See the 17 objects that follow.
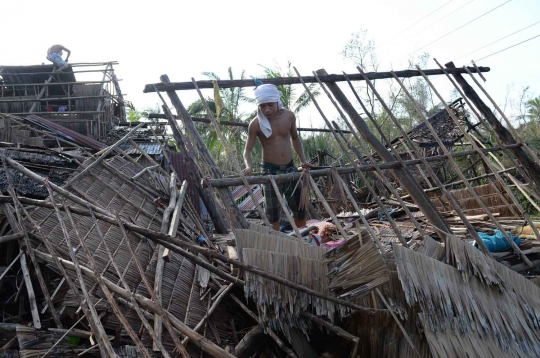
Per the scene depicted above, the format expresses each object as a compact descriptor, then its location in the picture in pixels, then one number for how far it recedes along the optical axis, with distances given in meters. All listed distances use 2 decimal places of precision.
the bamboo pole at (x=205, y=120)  5.68
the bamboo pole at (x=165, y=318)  1.79
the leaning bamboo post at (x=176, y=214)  3.33
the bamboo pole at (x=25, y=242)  2.75
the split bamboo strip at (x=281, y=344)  2.47
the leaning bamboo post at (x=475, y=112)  4.70
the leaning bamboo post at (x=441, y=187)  3.60
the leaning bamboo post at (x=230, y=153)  3.12
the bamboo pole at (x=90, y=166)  4.12
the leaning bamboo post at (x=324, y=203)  3.01
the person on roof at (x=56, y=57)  12.44
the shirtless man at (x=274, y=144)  4.21
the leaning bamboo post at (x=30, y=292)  2.64
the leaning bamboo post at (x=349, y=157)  3.35
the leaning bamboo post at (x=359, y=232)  2.42
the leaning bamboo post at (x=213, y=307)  2.78
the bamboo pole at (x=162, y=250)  2.51
